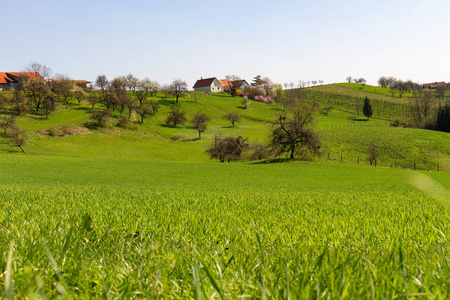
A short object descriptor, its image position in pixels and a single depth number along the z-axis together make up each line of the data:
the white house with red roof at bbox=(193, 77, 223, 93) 188.62
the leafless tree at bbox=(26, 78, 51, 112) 85.95
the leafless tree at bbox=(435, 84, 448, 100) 183.25
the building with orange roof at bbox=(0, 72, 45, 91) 124.31
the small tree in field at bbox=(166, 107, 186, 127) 102.06
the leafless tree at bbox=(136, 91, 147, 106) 110.32
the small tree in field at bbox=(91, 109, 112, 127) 83.74
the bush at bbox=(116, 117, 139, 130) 87.38
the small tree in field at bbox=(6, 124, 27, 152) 55.91
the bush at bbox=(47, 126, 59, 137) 71.94
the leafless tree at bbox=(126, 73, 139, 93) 155.38
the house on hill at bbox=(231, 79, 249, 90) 187.59
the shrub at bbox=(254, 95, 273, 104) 160.62
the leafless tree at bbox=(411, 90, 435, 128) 117.25
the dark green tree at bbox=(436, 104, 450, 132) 95.62
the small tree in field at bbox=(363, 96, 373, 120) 127.75
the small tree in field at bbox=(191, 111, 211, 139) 90.50
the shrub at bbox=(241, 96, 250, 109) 137.12
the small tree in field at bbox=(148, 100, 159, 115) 108.38
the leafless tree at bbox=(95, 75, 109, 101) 128.25
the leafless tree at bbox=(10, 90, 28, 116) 81.69
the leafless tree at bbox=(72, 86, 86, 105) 104.00
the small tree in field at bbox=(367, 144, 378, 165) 61.48
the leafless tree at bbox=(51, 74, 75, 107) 97.28
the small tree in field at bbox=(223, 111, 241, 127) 109.25
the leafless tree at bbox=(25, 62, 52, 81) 103.38
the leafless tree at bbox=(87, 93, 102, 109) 96.38
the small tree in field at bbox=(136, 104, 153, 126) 99.62
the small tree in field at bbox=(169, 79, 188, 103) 131.88
